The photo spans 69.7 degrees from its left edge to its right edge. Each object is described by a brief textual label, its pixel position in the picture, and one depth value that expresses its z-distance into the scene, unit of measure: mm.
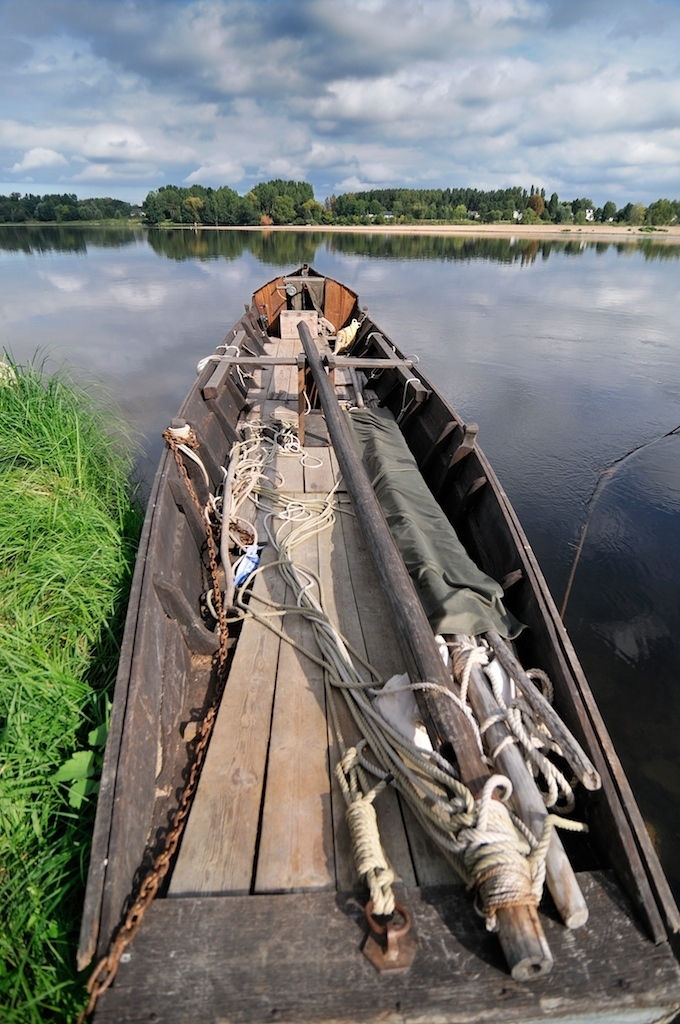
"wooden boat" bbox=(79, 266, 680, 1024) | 1433
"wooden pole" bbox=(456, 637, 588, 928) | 1556
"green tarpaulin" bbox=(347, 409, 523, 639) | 2582
